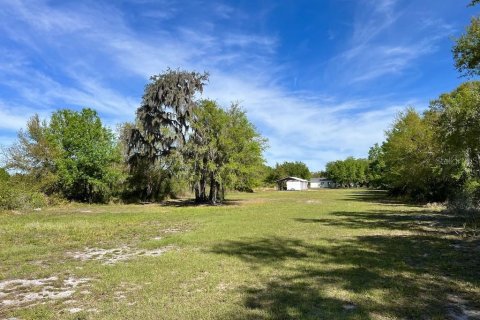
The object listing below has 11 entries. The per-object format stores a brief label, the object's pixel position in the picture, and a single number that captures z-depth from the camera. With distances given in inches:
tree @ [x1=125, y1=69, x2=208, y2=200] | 1381.6
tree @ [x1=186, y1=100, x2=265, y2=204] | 1226.6
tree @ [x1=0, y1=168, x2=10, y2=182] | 1206.7
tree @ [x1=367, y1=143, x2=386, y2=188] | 3073.3
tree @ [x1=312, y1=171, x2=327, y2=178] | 6347.9
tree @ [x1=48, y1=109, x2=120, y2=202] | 1332.4
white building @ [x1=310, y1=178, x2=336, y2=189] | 5589.6
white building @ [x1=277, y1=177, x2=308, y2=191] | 4403.3
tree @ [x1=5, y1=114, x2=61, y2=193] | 1280.8
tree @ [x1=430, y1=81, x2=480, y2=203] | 588.4
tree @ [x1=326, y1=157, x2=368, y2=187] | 4667.8
